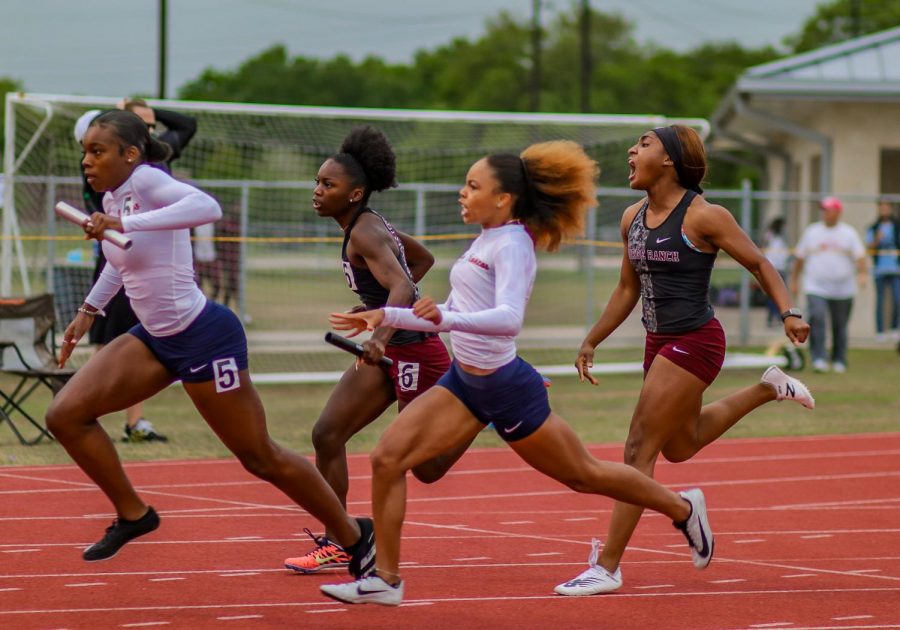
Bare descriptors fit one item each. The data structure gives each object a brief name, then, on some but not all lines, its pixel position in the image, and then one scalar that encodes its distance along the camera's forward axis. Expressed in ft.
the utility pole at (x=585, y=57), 166.30
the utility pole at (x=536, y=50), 186.19
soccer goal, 52.37
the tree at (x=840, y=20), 277.23
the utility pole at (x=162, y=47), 110.42
